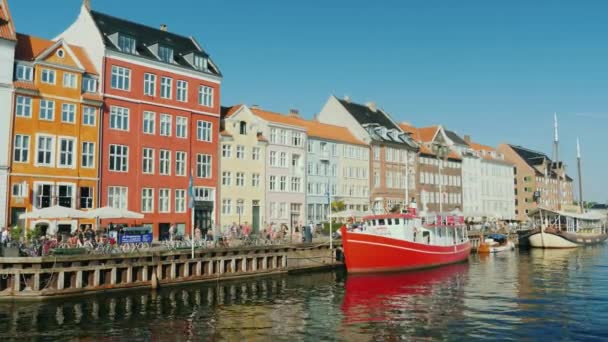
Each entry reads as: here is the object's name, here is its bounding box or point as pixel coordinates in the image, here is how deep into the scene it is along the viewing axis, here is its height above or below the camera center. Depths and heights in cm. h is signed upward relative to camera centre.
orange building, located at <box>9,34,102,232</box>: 4238 +675
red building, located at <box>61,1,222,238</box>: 4844 +879
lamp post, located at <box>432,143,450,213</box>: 9044 +1055
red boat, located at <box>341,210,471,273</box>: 4319 -234
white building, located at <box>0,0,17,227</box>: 4100 +842
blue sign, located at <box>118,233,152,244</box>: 3694 -142
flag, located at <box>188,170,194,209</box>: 3859 +148
